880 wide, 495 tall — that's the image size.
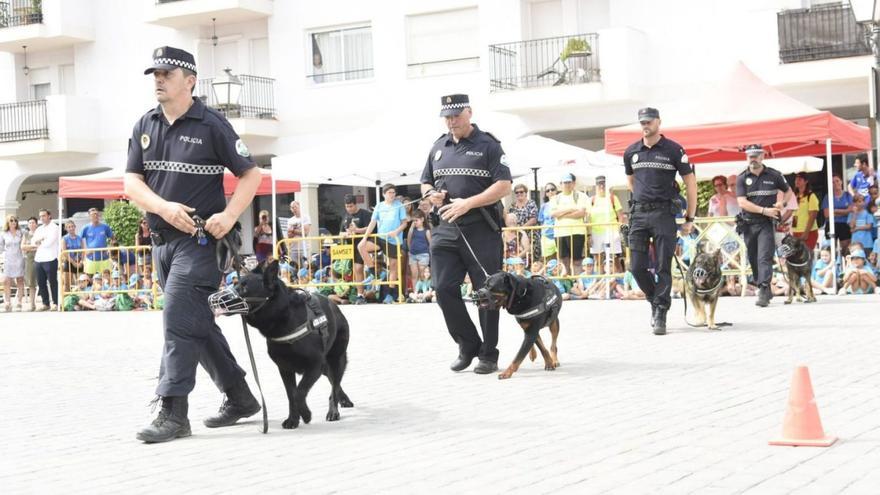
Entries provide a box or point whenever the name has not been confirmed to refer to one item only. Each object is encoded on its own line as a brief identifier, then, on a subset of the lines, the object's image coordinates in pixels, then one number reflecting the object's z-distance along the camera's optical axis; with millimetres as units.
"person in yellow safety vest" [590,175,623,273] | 17688
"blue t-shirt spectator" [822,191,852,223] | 18625
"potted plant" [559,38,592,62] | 26875
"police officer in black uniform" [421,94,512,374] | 8992
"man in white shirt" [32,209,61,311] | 22109
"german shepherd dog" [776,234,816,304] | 14773
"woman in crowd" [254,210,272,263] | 23328
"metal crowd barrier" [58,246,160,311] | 20844
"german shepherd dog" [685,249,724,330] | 11938
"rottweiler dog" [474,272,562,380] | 8570
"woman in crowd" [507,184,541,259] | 18250
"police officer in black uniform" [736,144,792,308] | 14602
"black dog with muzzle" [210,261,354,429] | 6426
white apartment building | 24812
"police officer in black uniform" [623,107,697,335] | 11492
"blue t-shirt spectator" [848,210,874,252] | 17703
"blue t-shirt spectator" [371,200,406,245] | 18891
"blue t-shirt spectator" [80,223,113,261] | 22003
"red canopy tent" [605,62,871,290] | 16359
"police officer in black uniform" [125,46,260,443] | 6504
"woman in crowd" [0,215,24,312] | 23266
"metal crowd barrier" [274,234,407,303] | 19094
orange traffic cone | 5688
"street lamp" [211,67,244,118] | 21531
